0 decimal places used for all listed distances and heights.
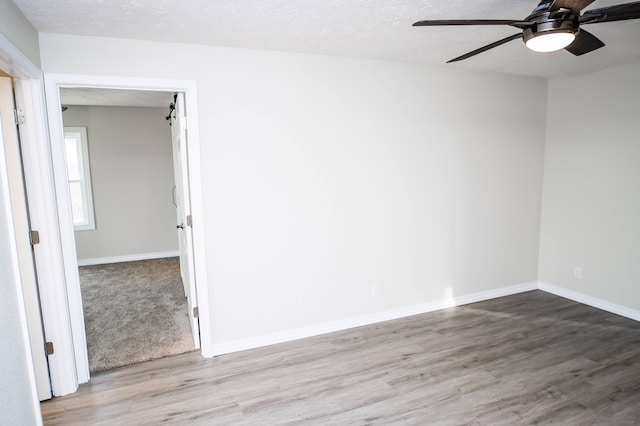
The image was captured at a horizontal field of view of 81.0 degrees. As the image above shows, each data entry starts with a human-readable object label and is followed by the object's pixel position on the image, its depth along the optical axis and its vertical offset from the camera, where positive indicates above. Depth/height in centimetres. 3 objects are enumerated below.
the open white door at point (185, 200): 286 -21
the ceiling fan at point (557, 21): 167 +69
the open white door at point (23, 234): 220 -35
